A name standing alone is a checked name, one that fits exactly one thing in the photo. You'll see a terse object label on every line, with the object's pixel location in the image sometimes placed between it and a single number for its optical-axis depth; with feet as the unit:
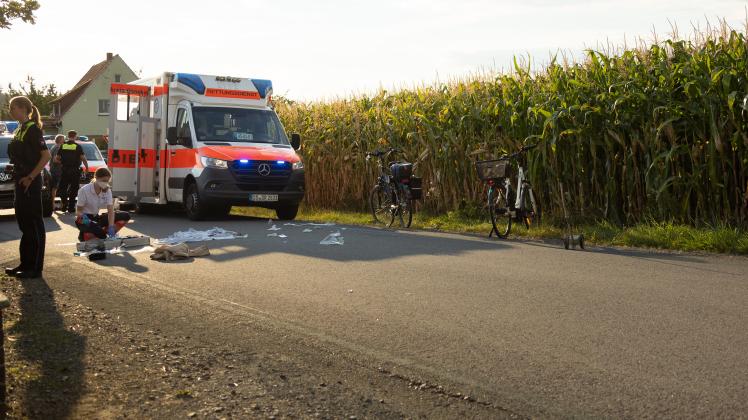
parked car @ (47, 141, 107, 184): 90.12
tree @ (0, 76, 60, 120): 285.64
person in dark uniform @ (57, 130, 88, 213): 73.26
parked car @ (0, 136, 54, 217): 65.98
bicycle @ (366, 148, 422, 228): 56.39
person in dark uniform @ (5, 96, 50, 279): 31.55
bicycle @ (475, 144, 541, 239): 46.50
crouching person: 40.32
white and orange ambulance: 60.95
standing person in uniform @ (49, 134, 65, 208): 74.95
